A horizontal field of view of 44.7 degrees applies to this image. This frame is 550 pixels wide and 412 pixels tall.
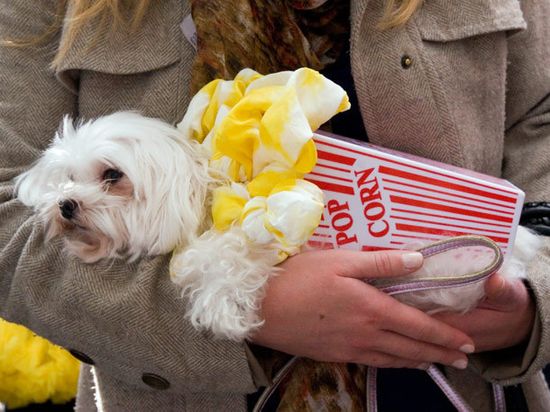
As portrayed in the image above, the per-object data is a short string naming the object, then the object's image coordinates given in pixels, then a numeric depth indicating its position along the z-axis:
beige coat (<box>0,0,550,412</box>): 0.95
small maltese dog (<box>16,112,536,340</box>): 0.96
